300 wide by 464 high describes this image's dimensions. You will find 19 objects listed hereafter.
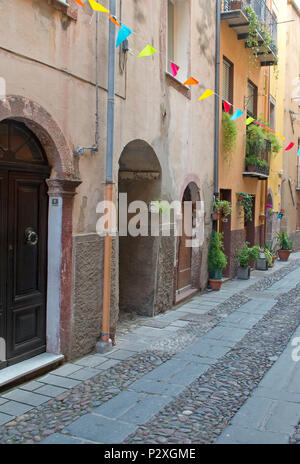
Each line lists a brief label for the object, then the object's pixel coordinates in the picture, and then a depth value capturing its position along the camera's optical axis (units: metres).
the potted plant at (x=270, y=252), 14.16
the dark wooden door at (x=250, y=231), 13.92
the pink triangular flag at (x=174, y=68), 7.15
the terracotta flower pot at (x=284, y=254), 16.58
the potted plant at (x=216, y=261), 10.07
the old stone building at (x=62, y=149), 4.58
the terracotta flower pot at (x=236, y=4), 10.31
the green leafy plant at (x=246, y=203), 12.20
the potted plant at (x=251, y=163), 12.42
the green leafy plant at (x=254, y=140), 12.45
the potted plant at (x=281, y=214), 16.84
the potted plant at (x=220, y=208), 10.11
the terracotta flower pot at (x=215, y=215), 10.09
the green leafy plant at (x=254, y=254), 12.05
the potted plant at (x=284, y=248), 16.59
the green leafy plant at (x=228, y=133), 10.70
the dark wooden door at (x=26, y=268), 4.76
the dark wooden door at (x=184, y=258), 9.23
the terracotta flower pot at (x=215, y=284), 10.16
